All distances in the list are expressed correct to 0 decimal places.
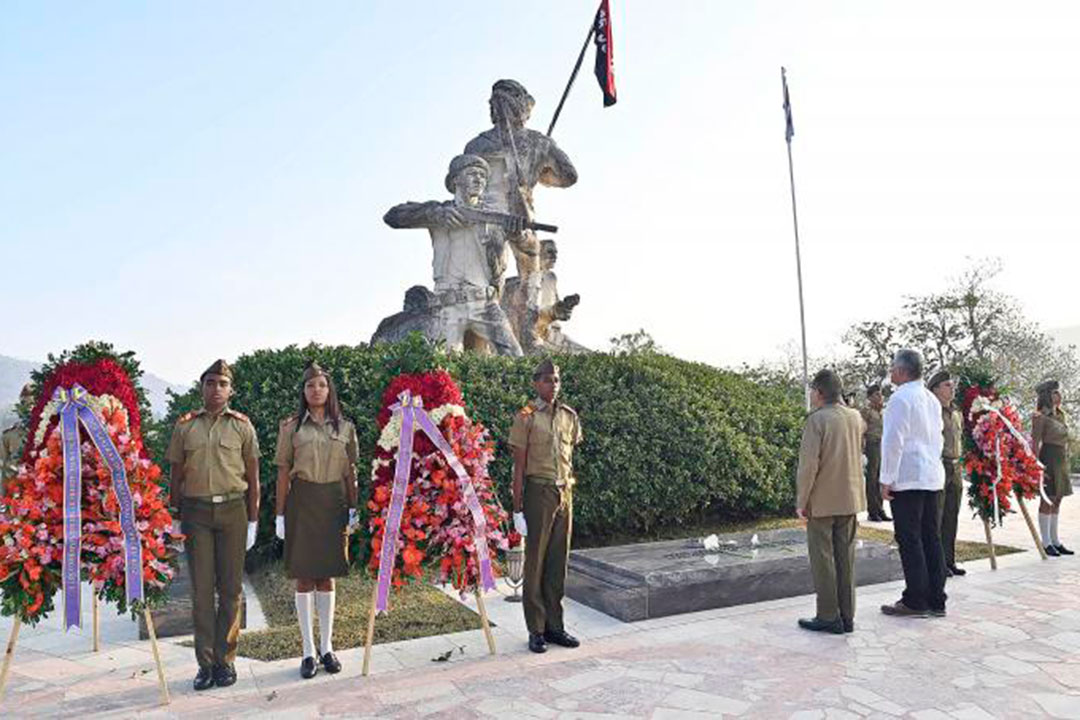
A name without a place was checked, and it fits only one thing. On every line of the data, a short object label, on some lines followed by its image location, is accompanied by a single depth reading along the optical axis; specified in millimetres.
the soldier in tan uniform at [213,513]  4906
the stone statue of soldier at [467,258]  13086
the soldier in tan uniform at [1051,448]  9000
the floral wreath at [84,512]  4621
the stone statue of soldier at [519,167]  14305
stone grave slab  6309
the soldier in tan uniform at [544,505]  5539
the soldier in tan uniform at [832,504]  5832
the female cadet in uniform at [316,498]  5125
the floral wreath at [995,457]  8352
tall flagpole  17938
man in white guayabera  6250
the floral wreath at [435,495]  5438
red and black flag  15738
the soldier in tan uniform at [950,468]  7719
